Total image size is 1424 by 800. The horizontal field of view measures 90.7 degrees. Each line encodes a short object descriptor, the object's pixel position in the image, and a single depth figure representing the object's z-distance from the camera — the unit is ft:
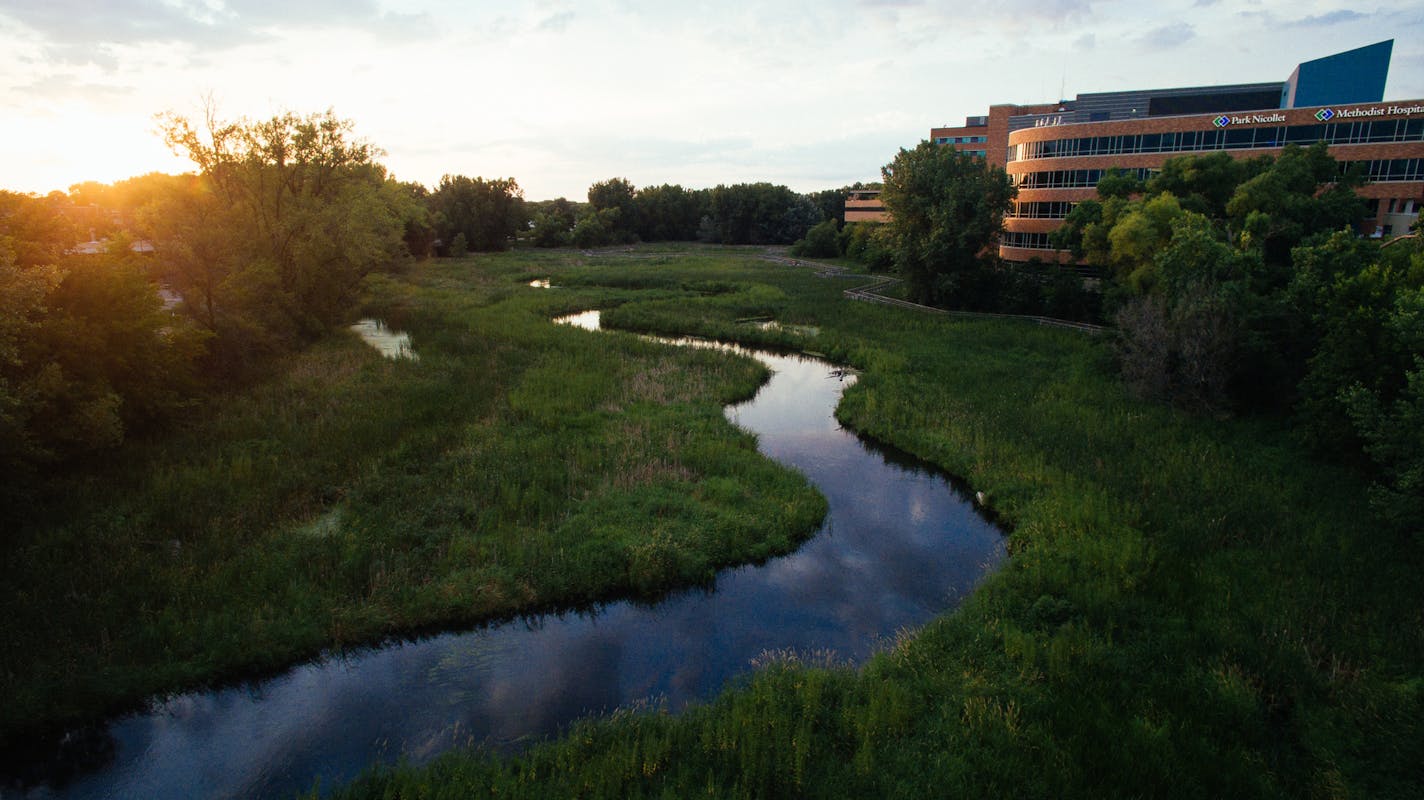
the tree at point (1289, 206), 128.47
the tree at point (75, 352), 57.88
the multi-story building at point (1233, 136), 193.06
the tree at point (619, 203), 489.26
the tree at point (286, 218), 126.31
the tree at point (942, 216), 184.75
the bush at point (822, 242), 379.96
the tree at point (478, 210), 378.73
